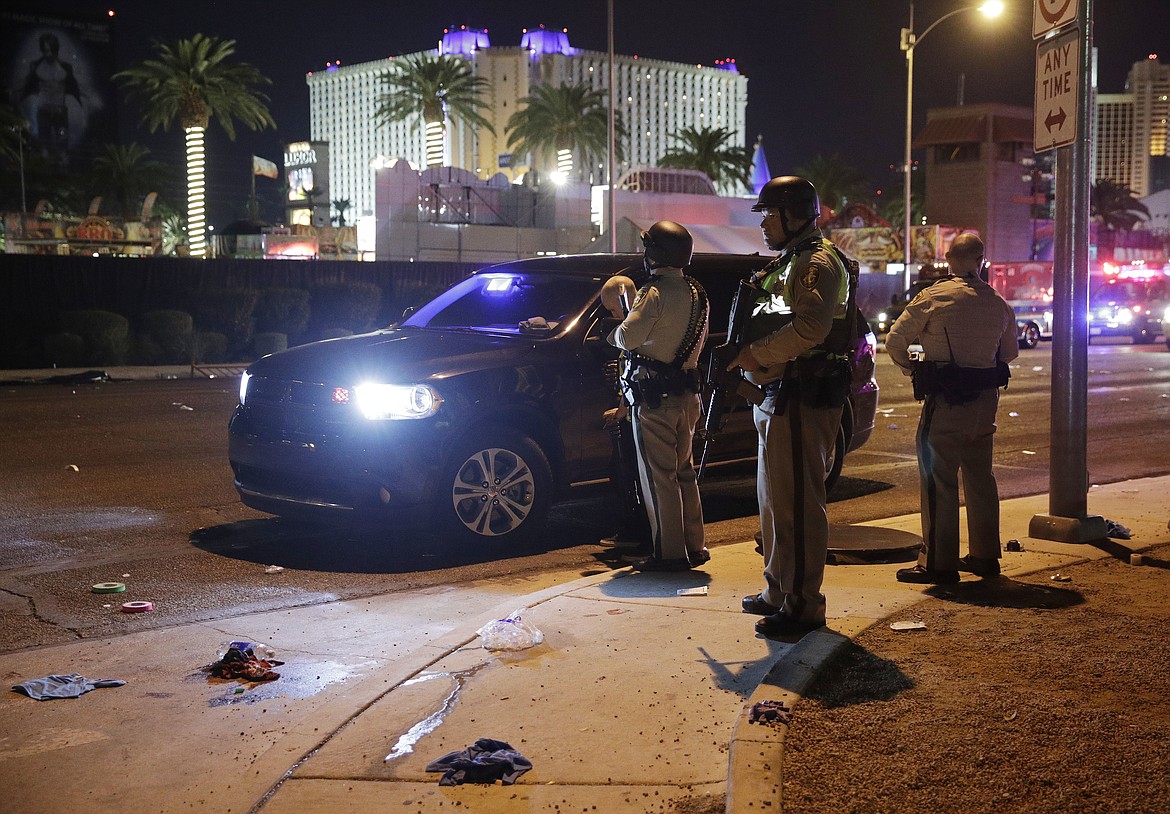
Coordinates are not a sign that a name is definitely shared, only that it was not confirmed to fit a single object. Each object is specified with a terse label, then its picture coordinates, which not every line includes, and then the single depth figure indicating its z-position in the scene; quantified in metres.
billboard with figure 107.62
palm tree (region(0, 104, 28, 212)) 73.62
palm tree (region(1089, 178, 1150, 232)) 104.31
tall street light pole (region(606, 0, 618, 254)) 36.76
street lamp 32.41
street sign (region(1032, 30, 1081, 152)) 7.56
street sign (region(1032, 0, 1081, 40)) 7.58
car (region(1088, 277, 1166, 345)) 40.97
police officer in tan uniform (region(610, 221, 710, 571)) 6.68
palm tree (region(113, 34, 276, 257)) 57.75
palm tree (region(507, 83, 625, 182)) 77.19
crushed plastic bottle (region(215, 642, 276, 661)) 5.60
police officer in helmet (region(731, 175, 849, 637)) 5.36
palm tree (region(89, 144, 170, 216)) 92.12
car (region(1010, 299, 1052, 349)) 37.84
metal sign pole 7.62
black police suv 7.48
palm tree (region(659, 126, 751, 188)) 84.00
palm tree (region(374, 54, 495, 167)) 75.06
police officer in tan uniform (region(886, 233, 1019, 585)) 6.45
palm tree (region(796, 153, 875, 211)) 94.69
